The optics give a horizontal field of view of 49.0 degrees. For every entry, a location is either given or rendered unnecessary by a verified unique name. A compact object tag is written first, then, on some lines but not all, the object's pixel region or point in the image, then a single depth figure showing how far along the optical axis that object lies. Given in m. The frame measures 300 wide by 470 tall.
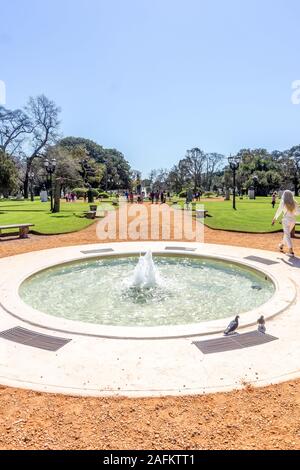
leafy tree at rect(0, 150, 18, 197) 31.08
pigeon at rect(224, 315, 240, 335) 5.41
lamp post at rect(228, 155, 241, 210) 27.36
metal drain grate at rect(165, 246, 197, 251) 12.69
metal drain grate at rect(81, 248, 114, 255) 12.31
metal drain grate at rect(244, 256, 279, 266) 10.42
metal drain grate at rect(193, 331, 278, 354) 4.91
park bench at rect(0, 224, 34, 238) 16.01
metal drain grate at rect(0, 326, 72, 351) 5.09
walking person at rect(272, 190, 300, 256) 11.12
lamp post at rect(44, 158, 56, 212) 28.04
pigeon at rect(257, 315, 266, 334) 5.54
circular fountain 4.21
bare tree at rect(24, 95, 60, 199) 54.41
